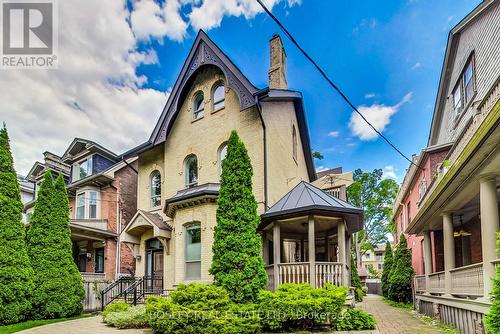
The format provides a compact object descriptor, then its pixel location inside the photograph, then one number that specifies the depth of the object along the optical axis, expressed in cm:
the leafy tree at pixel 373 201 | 3891
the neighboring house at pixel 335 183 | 1861
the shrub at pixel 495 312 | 479
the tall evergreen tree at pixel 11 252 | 1004
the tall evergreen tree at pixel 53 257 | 1132
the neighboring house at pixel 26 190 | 2740
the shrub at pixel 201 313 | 809
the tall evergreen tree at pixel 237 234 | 942
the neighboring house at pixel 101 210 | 1781
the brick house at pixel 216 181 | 1111
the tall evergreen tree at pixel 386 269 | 2260
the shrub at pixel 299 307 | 849
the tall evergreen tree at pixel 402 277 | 1816
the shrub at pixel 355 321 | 880
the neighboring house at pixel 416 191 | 1556
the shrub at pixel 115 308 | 1050
